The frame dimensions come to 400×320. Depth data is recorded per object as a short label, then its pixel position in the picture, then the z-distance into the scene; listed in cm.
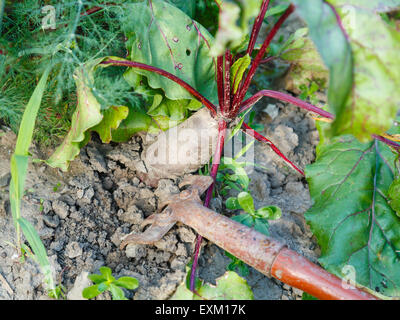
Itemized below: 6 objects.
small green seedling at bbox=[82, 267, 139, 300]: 68
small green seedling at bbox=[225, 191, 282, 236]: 75
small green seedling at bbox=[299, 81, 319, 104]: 92
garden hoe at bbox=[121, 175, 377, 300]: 67
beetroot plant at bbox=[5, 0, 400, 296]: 75
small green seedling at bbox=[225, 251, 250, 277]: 74
